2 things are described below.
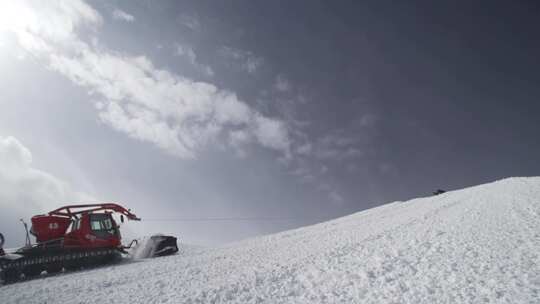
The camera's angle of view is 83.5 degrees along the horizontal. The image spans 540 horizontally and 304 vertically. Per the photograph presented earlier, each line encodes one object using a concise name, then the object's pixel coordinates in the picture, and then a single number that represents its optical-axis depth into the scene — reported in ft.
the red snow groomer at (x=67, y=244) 51.06
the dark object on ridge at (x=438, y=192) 100.90
